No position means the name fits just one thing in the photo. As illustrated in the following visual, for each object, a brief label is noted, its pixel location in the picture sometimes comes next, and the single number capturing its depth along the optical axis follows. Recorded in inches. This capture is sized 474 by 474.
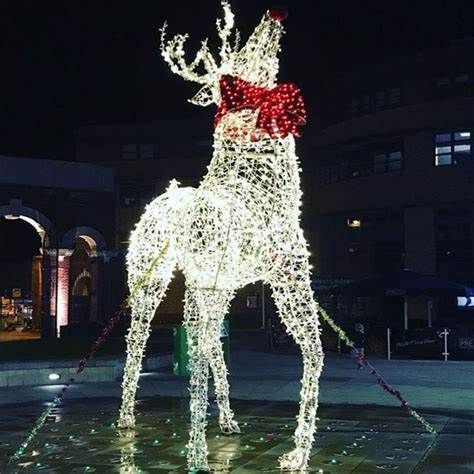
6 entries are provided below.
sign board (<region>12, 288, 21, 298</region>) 1816.9
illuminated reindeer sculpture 299.1
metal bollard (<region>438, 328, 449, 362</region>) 800.3
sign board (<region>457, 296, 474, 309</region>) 1000.1
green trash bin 502.6
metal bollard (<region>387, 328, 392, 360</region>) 831.3
